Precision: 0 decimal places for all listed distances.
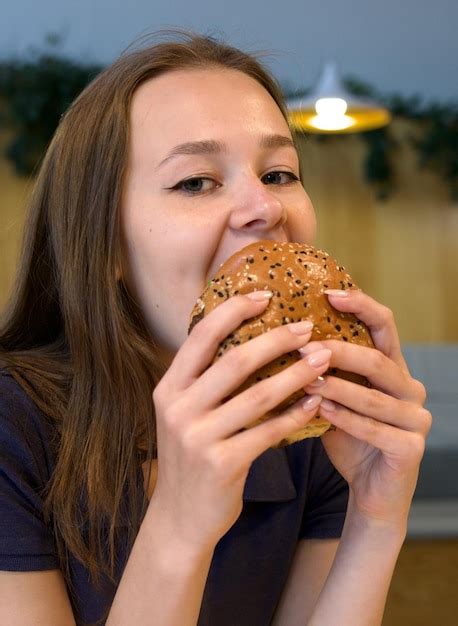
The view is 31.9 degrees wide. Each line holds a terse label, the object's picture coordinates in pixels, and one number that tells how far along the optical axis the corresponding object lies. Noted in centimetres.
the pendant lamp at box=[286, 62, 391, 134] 477
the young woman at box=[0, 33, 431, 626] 96
